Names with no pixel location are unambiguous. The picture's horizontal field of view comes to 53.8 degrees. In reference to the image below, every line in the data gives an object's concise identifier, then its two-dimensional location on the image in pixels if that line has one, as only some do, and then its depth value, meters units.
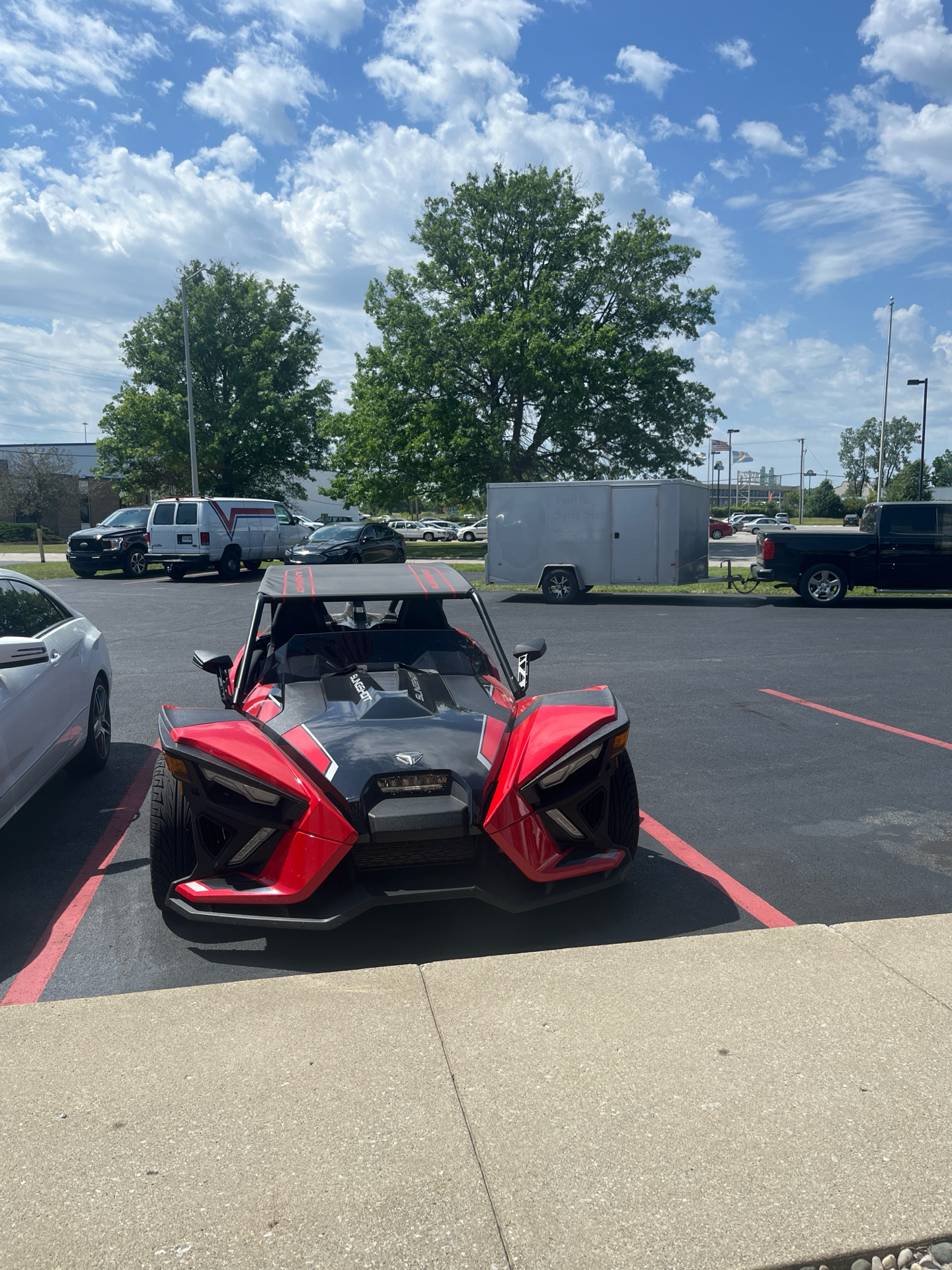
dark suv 27.25
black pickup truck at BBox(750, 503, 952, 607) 17.80
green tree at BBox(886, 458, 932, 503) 74.92
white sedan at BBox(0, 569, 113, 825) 4.69
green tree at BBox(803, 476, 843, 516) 97.56
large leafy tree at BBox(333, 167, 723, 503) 36.59
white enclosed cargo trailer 19.50
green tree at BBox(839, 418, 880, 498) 136.75
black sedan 27.62
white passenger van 26.20
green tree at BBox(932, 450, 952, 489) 123.75
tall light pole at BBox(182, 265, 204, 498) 35.41
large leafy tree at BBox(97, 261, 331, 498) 44.25
